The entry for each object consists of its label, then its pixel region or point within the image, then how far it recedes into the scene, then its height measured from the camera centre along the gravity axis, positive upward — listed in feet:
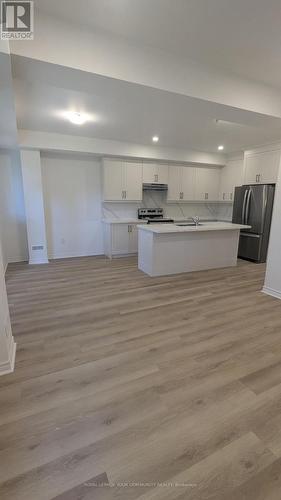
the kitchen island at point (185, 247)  13.50 -2.60
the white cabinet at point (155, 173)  18.83 +2.60
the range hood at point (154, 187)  19.24 +1.52
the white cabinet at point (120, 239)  17.72 -2.68
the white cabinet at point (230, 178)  19.83 +2.44
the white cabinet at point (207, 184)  20.95 +2.01
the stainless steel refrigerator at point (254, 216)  15.99 -0.73
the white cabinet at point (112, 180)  17.56 +1.87
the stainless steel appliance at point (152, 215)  19.41 -0.88
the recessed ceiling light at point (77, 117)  11.34 +4.41
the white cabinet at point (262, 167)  15.89 +2.81
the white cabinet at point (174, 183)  19.76 +1.92
